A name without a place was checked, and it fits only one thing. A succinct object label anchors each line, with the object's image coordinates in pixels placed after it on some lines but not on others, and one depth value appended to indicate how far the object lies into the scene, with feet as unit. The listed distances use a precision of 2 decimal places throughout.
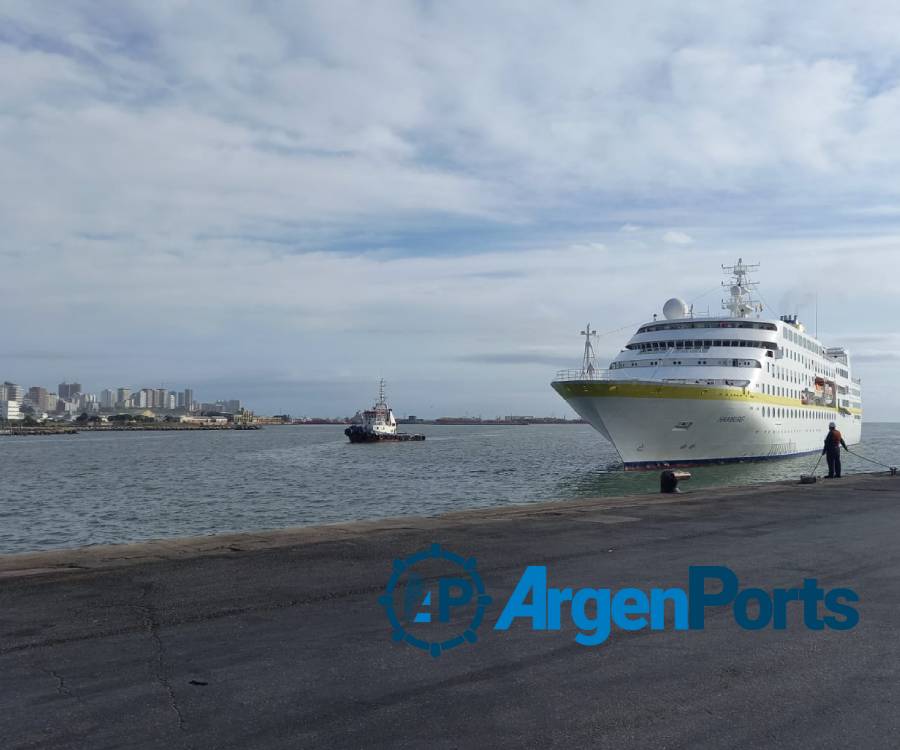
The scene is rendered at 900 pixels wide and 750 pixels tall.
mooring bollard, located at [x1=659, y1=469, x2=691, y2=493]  64.80
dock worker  80.89
